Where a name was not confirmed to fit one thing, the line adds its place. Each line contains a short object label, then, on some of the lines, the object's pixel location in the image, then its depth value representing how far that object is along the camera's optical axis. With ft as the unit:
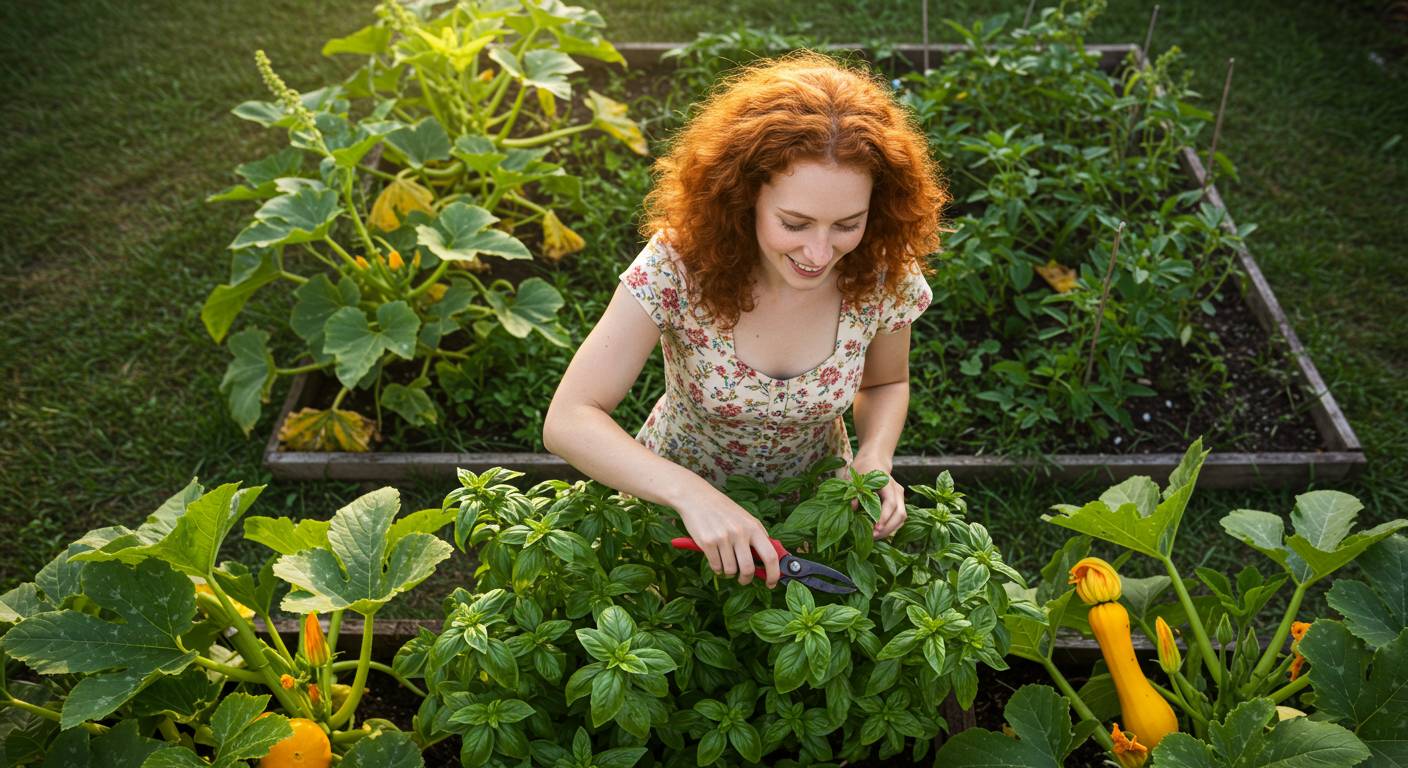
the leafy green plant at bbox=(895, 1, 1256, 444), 9.52
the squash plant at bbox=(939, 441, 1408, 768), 5.10
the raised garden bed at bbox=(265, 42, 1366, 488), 9.23
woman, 5.11
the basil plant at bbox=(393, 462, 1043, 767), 4.91
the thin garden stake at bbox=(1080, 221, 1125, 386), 8.54
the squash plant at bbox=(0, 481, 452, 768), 5.29
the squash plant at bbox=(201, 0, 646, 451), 8.93
